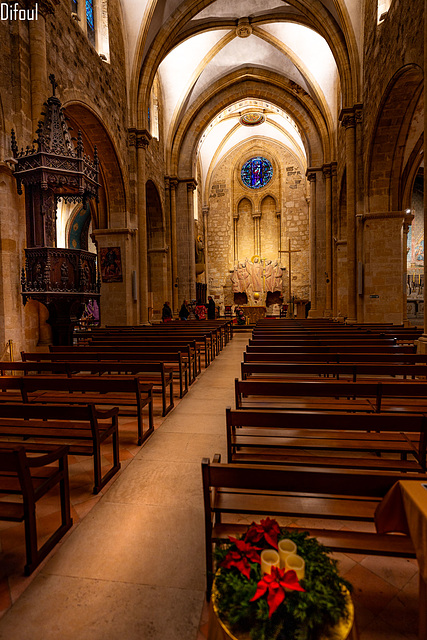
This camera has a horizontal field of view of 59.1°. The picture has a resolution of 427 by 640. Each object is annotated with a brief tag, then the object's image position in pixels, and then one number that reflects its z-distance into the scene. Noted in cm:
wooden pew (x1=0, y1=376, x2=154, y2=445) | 359
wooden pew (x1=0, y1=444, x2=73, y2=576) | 196
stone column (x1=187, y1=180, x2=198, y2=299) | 1933
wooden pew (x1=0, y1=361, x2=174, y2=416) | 436
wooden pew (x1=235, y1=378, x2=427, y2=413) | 308
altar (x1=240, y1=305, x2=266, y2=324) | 2192
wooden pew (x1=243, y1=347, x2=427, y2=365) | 456
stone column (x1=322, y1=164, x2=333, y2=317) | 1709
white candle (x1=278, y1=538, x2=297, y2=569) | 119
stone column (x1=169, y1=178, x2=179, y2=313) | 1870
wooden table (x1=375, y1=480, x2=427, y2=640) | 136
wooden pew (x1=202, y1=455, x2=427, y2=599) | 152
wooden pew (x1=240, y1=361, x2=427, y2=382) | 380
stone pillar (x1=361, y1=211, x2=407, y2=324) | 1086
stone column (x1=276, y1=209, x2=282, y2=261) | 2702
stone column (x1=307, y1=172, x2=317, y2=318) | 1853
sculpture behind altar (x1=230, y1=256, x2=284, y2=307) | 2561
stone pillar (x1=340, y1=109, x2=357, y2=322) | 1176
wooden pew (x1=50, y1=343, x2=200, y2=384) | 593
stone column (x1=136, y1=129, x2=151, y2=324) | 1344
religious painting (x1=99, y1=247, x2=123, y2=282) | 1282
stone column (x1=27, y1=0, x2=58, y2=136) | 702
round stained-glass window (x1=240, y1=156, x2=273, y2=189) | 2755
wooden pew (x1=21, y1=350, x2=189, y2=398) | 513
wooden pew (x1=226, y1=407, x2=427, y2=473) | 220
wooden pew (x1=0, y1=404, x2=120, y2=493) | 276
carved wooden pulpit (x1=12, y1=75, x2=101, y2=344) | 637
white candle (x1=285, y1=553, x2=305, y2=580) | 113
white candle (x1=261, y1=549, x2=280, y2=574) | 117
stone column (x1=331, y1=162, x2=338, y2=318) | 1660
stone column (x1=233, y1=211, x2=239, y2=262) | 2786
